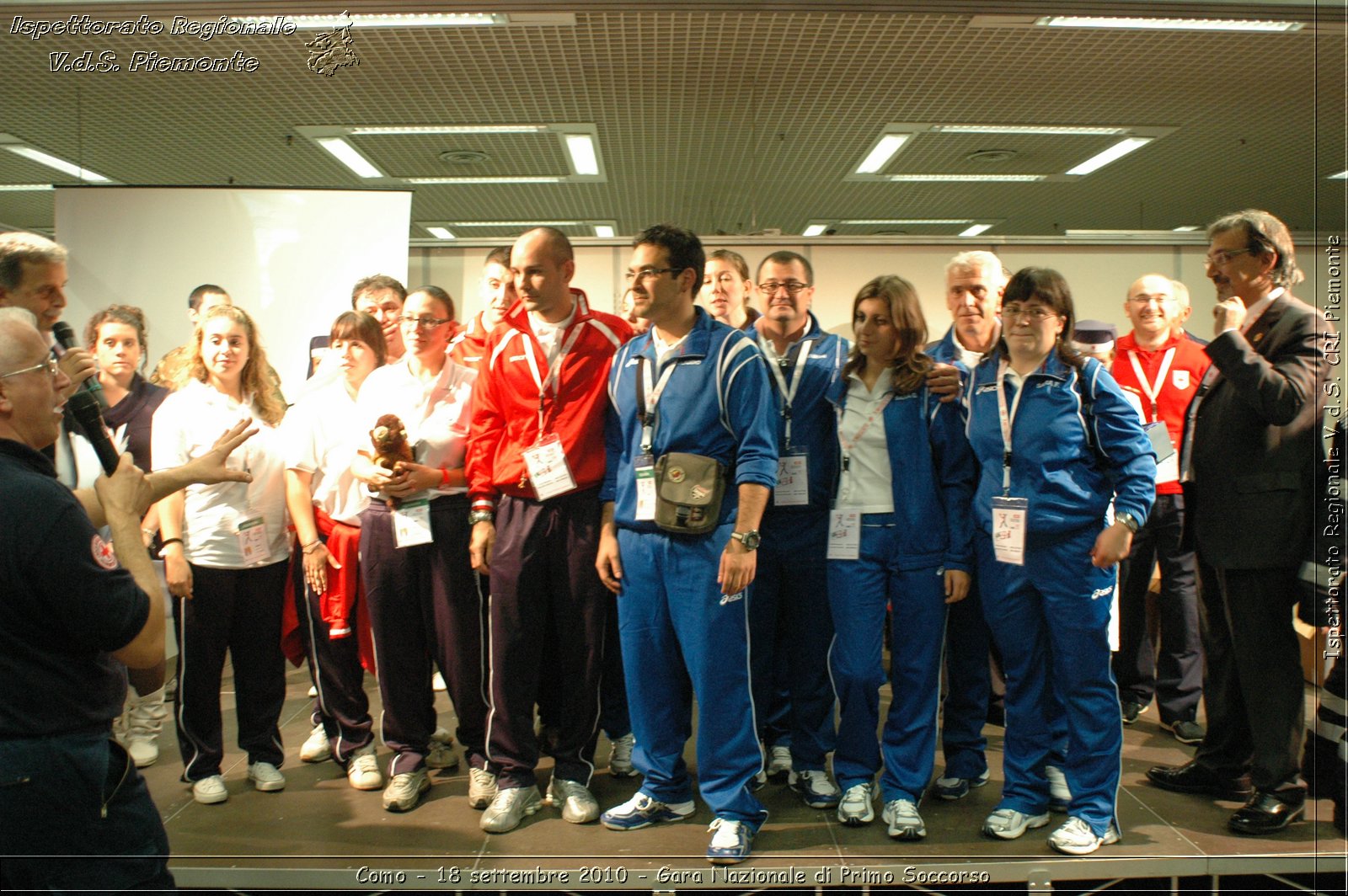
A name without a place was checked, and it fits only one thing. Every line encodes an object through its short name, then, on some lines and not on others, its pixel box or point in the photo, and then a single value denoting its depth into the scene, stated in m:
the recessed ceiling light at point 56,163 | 5.02
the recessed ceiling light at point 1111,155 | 6.28
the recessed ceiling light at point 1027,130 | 6.07
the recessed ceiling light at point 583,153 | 6.14
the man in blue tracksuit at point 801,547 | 2.74
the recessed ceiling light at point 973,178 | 7.40
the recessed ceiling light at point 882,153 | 6.31
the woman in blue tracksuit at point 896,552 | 2.59
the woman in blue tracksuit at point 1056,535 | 2.45
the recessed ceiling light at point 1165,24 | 4.27
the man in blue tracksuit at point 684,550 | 2.46
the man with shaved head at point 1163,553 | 3.46
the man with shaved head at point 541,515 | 2.64
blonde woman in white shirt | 2.81
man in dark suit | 2.54
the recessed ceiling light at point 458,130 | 5.51
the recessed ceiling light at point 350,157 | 5.86
